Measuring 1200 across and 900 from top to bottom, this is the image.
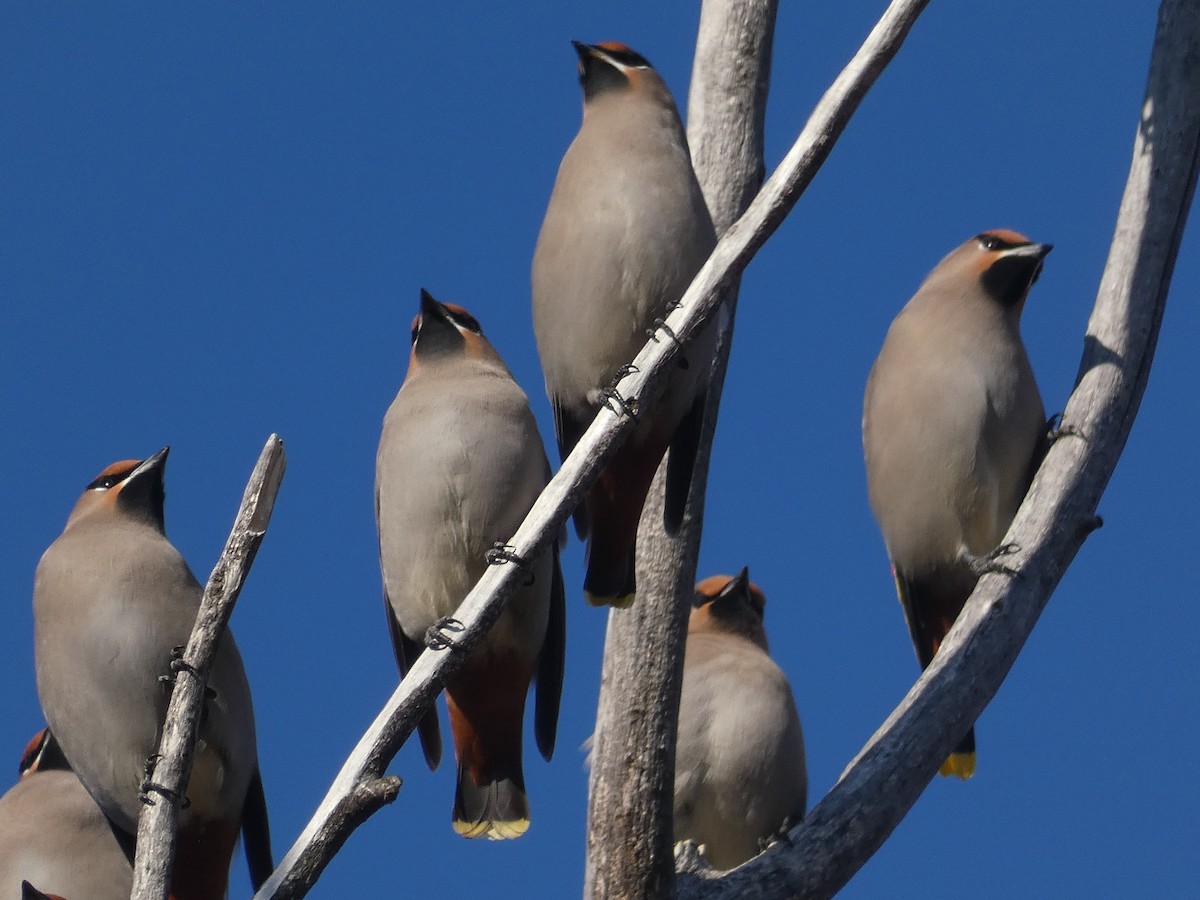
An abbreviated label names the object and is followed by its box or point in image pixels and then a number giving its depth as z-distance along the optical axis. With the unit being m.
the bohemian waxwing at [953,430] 11.28
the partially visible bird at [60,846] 11.37
